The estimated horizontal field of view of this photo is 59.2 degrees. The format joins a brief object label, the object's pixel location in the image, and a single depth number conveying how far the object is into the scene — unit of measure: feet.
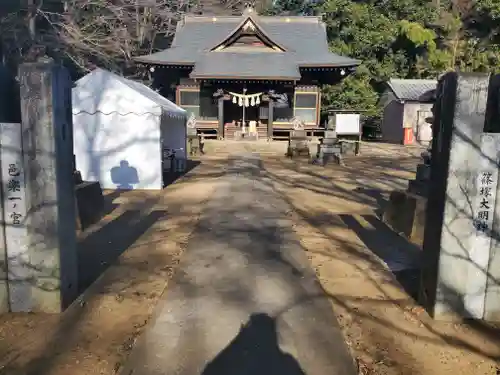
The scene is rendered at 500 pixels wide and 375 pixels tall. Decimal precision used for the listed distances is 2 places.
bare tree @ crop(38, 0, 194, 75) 68.80
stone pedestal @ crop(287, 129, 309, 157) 58.54
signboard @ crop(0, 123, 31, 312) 12.86
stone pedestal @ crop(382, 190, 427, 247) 21.58
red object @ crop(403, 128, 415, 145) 84.38
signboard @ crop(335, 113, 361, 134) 64.75
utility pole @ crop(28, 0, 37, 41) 64.03
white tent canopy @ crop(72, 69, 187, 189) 32.12
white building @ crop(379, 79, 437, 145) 85.35
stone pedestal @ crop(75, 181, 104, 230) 22.67
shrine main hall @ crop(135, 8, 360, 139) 80.18
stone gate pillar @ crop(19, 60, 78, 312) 12.49
